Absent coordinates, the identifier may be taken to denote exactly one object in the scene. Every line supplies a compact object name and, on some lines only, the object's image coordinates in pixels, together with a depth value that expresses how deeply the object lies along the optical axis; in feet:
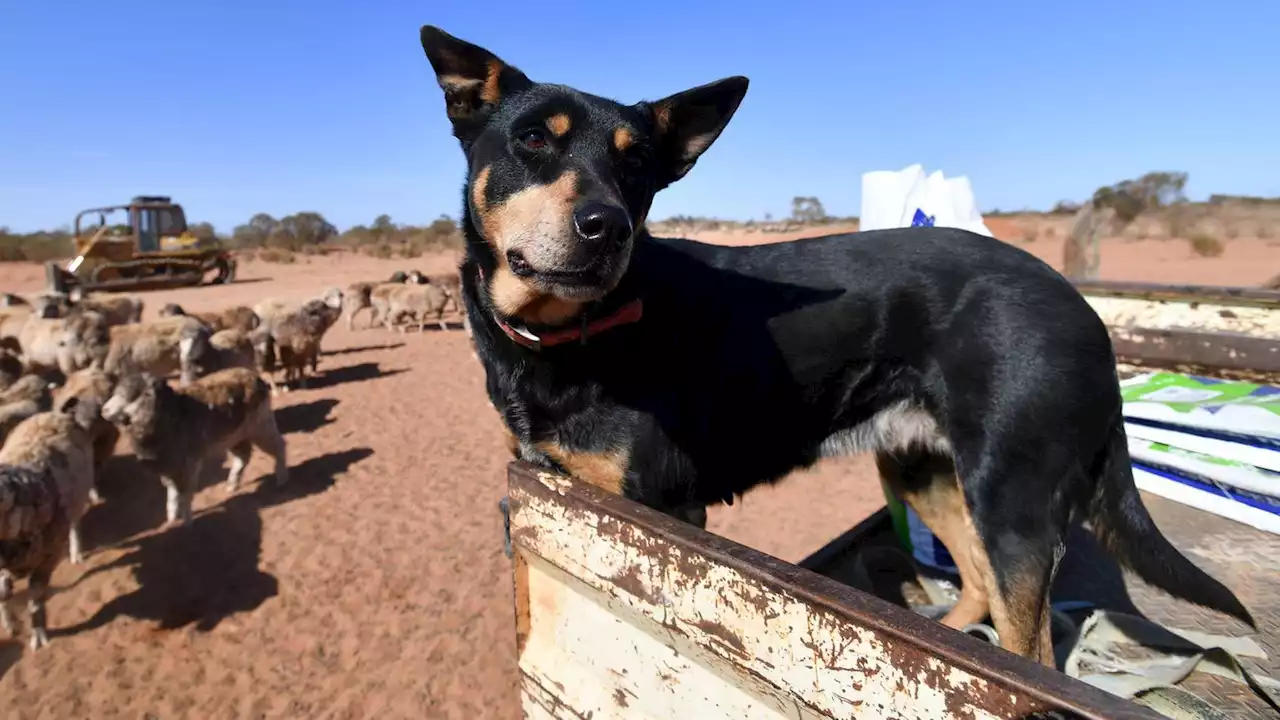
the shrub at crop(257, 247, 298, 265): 127.95
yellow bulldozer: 81.46
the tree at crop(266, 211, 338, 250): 160.97
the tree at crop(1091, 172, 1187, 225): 157.17
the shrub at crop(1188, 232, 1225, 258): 88.89
